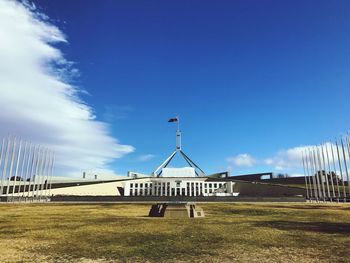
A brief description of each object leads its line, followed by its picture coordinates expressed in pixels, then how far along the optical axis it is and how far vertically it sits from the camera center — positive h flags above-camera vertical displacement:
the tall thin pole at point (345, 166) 49.00 +5.42
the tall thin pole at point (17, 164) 49.18 +5.61
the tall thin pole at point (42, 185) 58.17 +2.96
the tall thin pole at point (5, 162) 46.65 +5.70
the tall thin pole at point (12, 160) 48.00 +6.13
